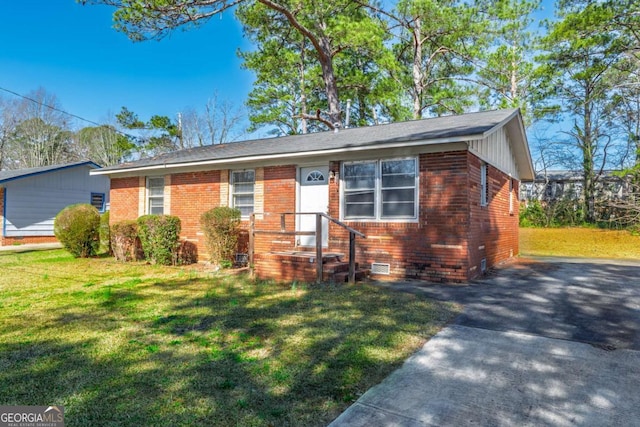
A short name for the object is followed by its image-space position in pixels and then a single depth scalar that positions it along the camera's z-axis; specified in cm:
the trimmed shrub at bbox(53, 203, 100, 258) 1174
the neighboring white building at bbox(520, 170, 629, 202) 1934
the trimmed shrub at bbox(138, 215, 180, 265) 1012
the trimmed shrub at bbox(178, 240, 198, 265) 1095
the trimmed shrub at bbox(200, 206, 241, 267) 932
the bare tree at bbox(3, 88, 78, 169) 3319
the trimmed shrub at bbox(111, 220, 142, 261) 1097
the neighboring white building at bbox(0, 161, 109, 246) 1650
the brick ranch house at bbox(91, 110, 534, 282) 755
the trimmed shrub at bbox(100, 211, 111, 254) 1223
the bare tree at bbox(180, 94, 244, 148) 3225
